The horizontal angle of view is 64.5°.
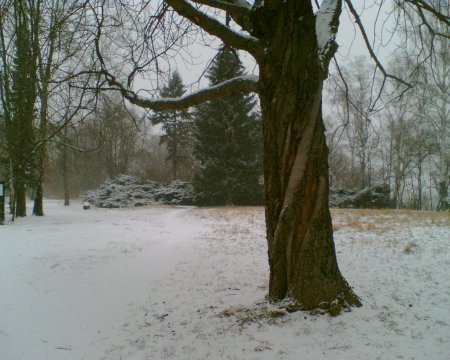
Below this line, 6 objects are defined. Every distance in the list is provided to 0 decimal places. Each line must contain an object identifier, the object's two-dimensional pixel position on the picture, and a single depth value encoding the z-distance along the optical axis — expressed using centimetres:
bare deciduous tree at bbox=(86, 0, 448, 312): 345
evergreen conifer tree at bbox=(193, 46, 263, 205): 2164
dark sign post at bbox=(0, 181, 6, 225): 1119
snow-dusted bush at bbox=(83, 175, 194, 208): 2425
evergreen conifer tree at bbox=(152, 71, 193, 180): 2885
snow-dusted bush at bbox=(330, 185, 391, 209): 2180
